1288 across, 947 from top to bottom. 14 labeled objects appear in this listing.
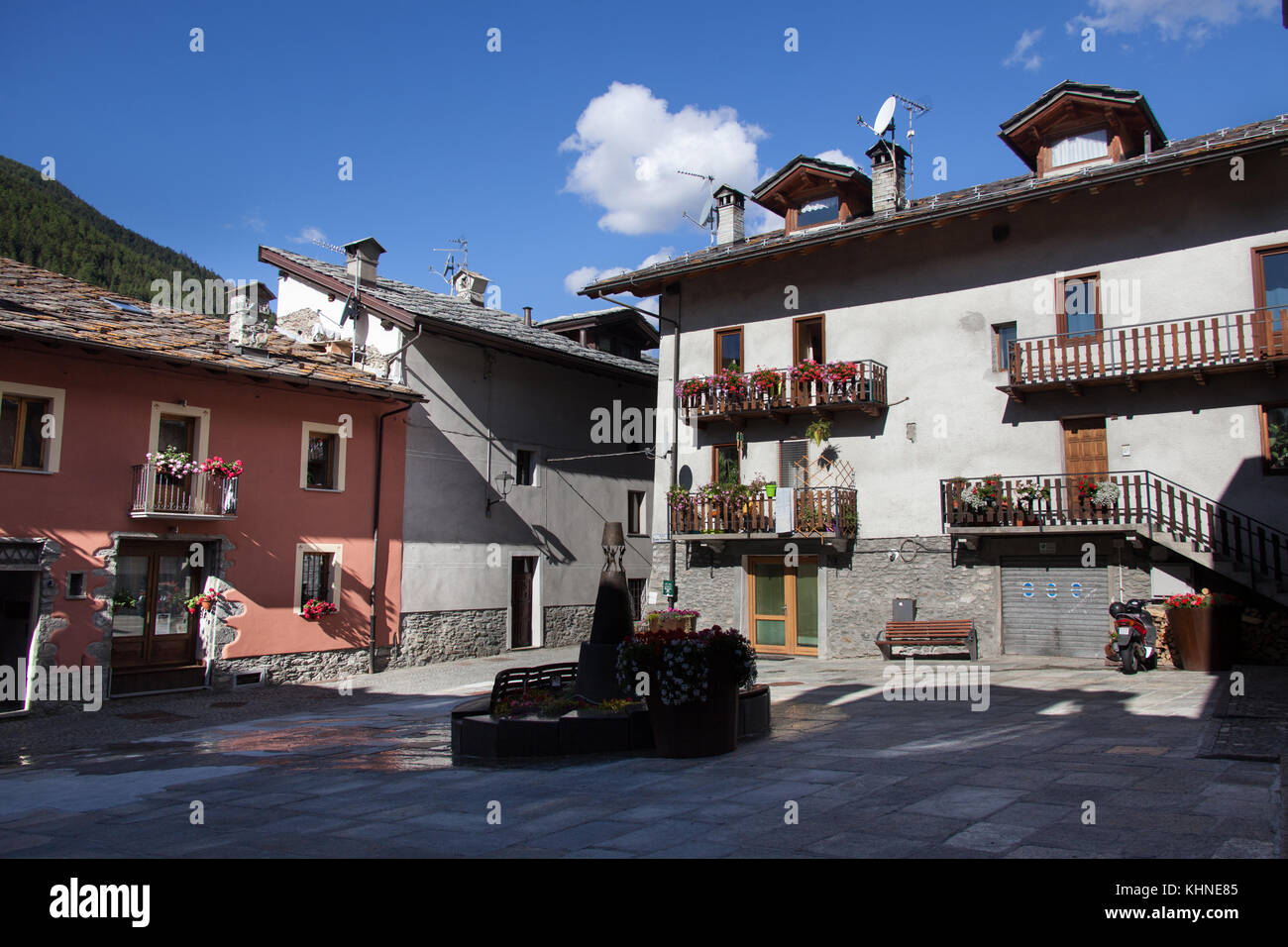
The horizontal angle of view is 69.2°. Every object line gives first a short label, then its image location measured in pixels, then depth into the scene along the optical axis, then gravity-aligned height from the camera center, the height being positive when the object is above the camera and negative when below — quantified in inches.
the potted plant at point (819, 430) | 799.7 +116.7
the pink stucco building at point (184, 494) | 618.8 +53.7
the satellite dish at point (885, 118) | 870.4 +417.3
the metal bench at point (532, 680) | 418.6 -53.3
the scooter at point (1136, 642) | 573.0 -46.2
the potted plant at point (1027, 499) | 677.3 +49.3
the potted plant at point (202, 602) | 691.4 -26.2
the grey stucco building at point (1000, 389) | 627.5 +134.6
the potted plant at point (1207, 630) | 556.1 -37.6
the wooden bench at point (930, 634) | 703.1 -51.6
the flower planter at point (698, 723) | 335.6 -56.3
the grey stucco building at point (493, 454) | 867.4 +118.0
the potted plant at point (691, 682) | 332.5 -41.1
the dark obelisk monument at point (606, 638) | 405.1 -31.6
